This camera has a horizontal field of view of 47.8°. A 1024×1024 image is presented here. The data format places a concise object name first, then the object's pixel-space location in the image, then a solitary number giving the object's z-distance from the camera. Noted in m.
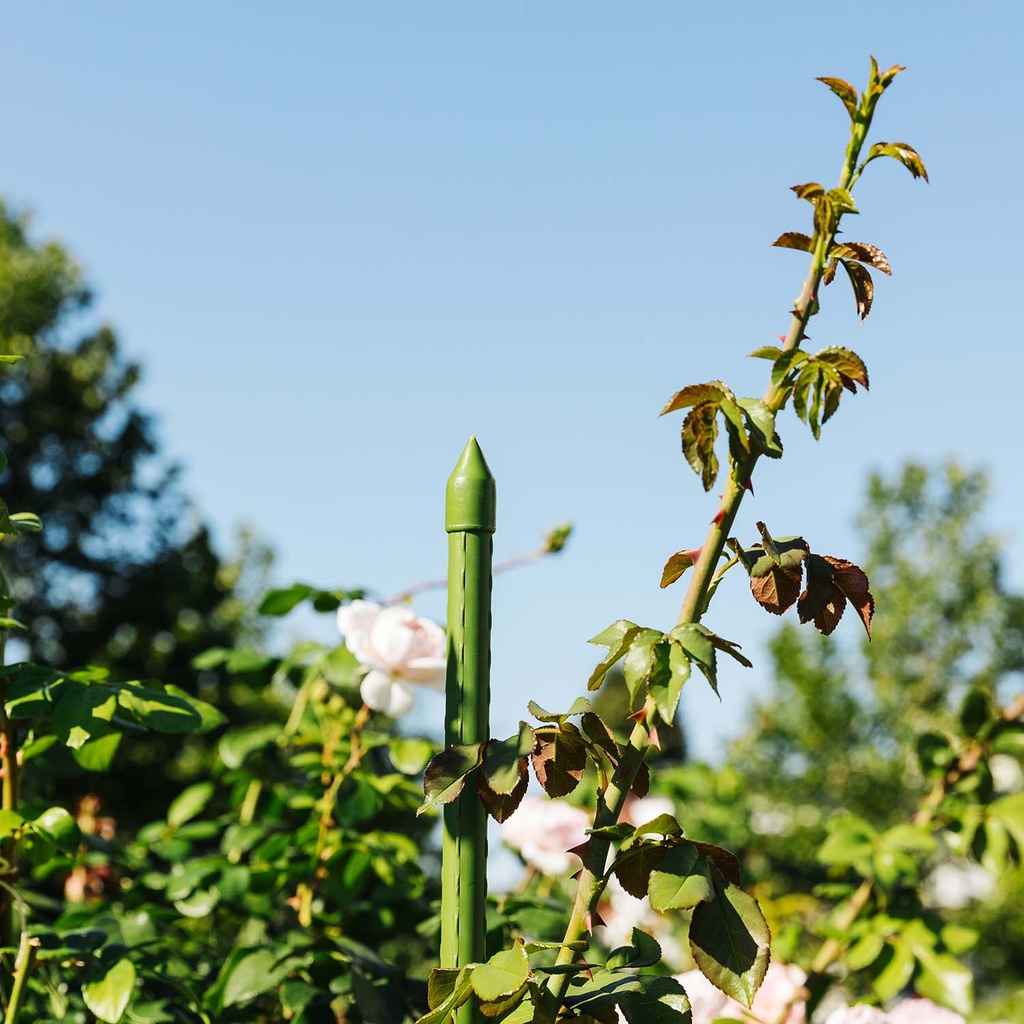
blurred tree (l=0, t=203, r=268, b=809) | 15.12
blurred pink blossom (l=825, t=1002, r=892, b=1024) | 1.03
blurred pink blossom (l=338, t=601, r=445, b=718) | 1.27
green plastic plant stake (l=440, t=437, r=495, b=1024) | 0.84
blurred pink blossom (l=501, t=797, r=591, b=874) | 1.74
